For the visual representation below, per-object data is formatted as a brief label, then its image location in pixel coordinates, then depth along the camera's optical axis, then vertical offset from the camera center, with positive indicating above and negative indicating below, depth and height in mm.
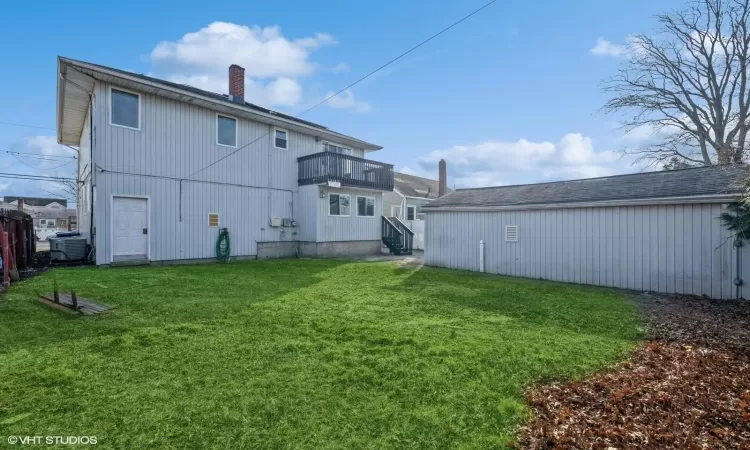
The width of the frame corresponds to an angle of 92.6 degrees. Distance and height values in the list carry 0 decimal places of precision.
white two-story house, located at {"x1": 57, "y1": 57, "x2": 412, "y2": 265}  11016 +2052
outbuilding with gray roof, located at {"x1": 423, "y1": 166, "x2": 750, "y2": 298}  7895 -187
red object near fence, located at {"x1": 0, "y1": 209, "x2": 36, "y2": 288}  7742 -303
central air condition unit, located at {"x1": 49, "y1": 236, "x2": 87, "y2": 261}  11453 -595
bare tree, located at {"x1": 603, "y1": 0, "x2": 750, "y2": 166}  17328 +7534
